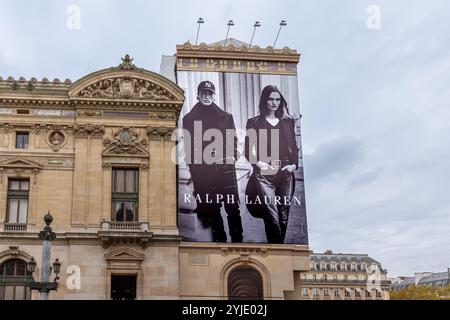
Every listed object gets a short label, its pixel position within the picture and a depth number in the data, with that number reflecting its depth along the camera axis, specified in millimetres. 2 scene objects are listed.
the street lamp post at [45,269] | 24938
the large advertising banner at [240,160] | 41438
